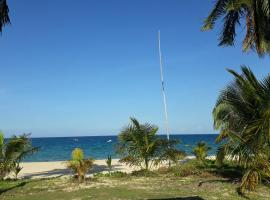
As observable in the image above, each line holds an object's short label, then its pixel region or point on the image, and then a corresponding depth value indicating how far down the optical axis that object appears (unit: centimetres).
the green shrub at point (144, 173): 897
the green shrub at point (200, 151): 1149
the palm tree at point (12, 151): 889
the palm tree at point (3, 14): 565
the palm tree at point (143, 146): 947
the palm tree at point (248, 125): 545
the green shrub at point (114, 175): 900
